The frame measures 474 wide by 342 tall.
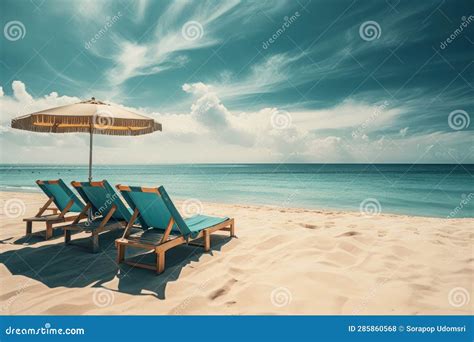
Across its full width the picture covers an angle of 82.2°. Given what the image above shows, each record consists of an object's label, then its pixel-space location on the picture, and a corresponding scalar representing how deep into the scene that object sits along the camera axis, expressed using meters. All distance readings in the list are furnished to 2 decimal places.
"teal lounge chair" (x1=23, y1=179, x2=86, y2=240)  4.87
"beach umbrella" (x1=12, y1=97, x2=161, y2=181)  4.19
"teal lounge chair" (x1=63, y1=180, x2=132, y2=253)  4.13
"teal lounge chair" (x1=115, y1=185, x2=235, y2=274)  3.42
